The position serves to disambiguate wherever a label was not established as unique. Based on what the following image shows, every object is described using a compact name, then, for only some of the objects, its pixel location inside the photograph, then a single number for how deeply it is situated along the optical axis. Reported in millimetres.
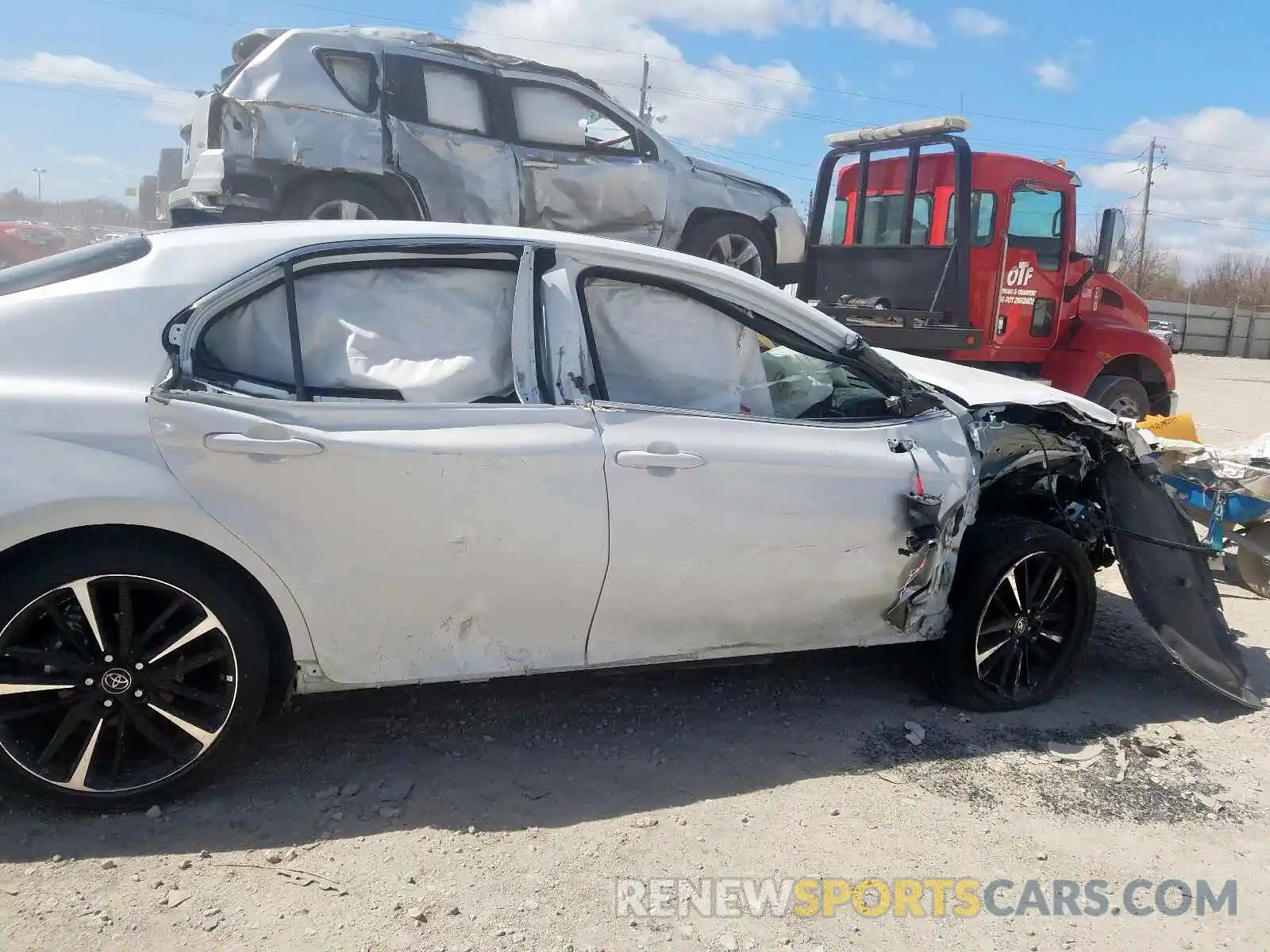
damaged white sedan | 2586
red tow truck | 8086
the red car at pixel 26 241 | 14422
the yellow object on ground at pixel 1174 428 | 5871
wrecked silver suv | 6523
